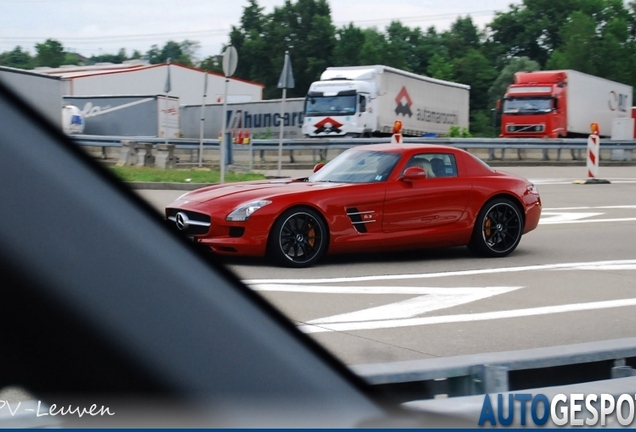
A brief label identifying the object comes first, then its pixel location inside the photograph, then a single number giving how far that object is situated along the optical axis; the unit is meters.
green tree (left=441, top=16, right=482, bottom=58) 106.75
